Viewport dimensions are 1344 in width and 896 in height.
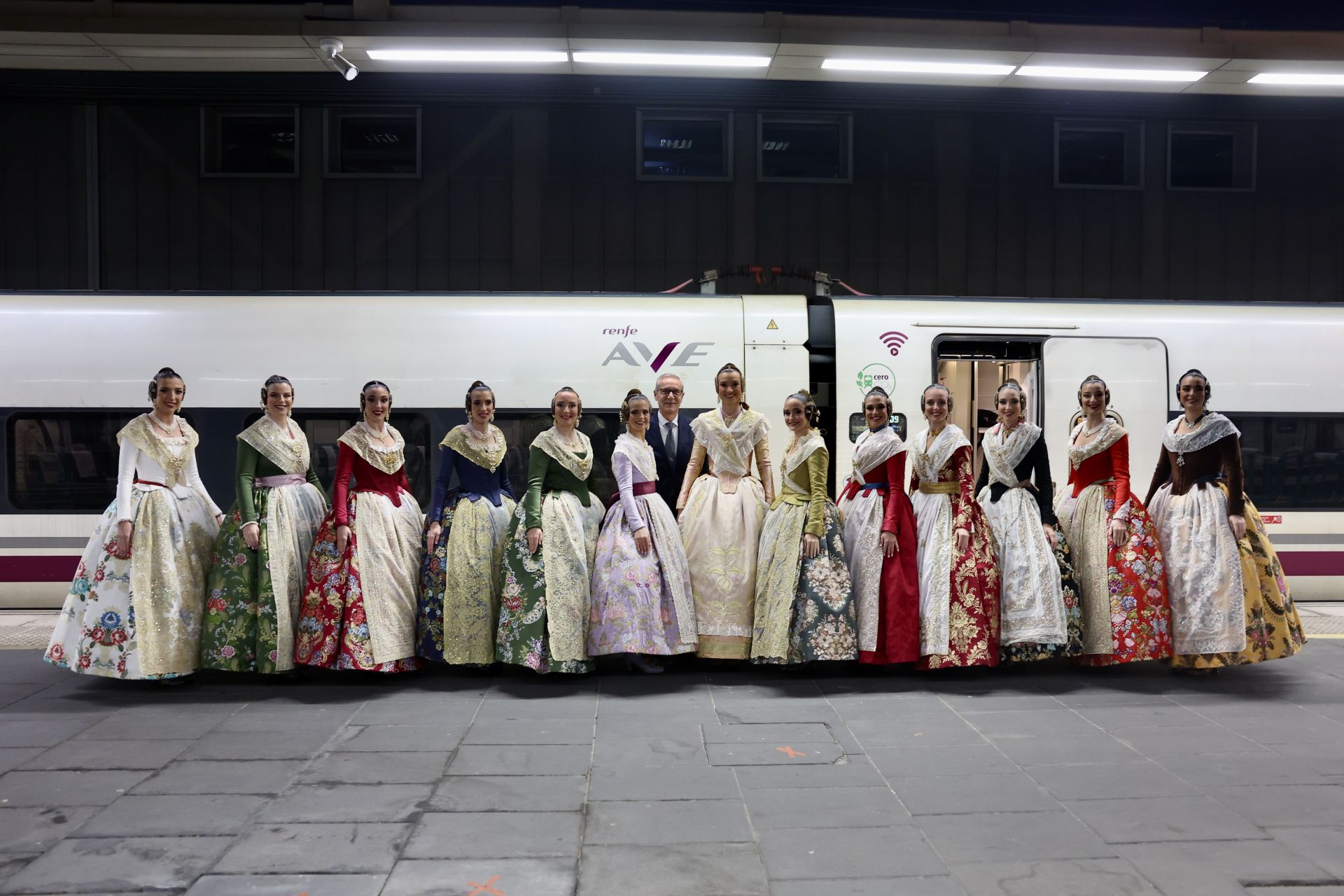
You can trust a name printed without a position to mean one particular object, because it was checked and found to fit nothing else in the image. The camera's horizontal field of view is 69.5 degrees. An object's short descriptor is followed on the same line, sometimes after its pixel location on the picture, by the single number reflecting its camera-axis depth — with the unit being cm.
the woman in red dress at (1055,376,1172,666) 543
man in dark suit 582
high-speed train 713
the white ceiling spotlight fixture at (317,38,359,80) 688
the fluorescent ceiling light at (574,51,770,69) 700
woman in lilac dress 534
